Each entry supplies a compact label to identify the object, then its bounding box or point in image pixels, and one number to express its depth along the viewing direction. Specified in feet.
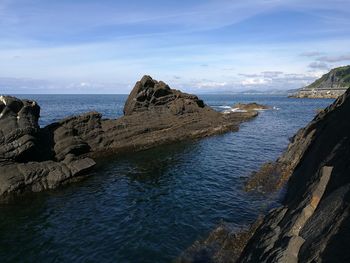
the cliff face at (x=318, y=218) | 33.86
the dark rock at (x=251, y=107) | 392.90
